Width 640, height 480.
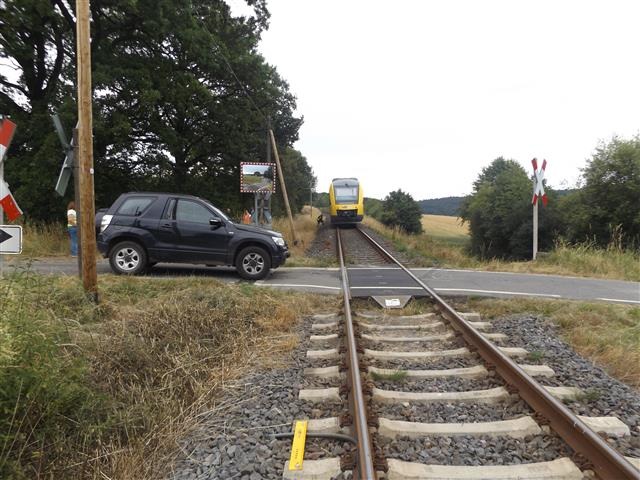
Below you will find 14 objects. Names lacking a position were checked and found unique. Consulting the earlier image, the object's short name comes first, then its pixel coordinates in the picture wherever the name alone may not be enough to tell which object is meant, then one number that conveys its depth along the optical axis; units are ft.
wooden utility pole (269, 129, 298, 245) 60.51
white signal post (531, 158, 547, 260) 44.75
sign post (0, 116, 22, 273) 15.88
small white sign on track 24.80
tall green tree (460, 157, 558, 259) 103.28
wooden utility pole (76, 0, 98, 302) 20.97
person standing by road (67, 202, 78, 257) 39.88
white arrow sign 15.83
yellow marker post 9.46
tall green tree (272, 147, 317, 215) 126.87
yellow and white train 100.37
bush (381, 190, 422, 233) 194.39
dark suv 31.35
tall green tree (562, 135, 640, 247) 75.87
